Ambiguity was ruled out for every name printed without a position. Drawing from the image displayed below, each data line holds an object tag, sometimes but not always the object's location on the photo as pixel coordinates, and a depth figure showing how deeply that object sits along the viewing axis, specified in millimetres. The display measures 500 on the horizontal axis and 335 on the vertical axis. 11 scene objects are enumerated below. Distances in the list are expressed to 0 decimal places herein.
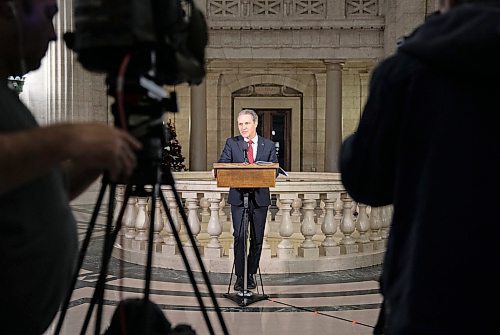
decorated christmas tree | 17066
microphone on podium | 5965
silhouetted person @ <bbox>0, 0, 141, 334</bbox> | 1169
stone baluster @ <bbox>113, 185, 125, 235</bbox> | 7718
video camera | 1362
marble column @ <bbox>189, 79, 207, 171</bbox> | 17453
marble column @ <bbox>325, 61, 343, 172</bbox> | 17344
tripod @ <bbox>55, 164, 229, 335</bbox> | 1484
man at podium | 5789
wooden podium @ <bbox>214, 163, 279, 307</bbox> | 5070
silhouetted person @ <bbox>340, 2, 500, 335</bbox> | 1248
